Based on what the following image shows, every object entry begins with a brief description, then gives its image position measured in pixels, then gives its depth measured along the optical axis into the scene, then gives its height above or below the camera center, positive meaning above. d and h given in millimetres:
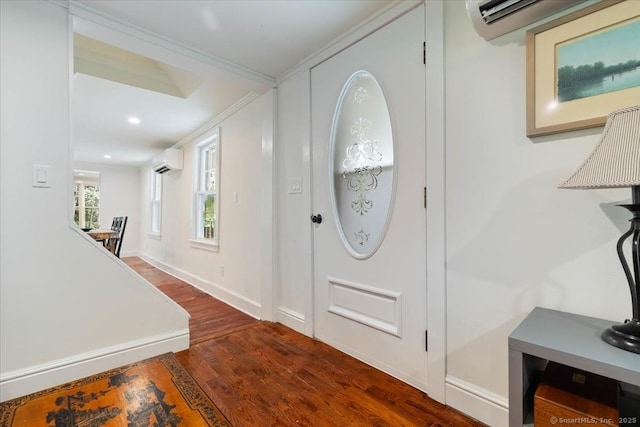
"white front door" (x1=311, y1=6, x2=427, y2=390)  1643 +47
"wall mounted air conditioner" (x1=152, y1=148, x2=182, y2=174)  4602 +859
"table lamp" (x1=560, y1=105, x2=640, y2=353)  724 +100
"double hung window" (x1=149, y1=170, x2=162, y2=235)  5937 +189
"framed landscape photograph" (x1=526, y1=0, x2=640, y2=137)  1024 +555
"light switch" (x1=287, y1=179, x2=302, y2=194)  2454 +227
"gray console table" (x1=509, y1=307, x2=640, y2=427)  753 -397
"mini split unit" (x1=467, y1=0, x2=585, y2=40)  1142 +824
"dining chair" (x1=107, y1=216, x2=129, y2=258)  3908 -354
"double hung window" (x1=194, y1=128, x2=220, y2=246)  3802 +297
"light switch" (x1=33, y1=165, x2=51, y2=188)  1624 +212
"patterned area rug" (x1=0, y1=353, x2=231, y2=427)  1381 -1000
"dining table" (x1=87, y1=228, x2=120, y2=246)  3776 -289
